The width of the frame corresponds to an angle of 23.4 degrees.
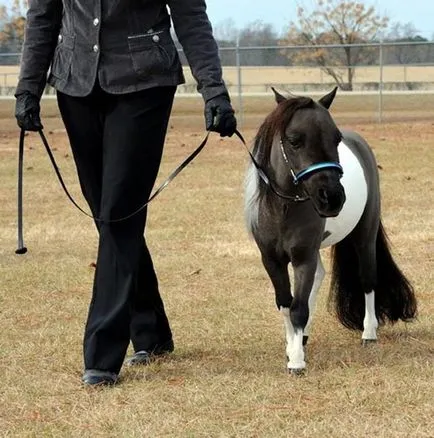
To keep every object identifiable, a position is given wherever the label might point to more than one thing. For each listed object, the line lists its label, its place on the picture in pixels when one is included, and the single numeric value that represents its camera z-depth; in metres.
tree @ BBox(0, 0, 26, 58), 45.53
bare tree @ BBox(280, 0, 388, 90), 42.00
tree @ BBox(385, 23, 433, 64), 31.17
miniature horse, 4.51
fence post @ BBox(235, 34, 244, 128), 21.85
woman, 4.50
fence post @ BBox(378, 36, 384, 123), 22.32
